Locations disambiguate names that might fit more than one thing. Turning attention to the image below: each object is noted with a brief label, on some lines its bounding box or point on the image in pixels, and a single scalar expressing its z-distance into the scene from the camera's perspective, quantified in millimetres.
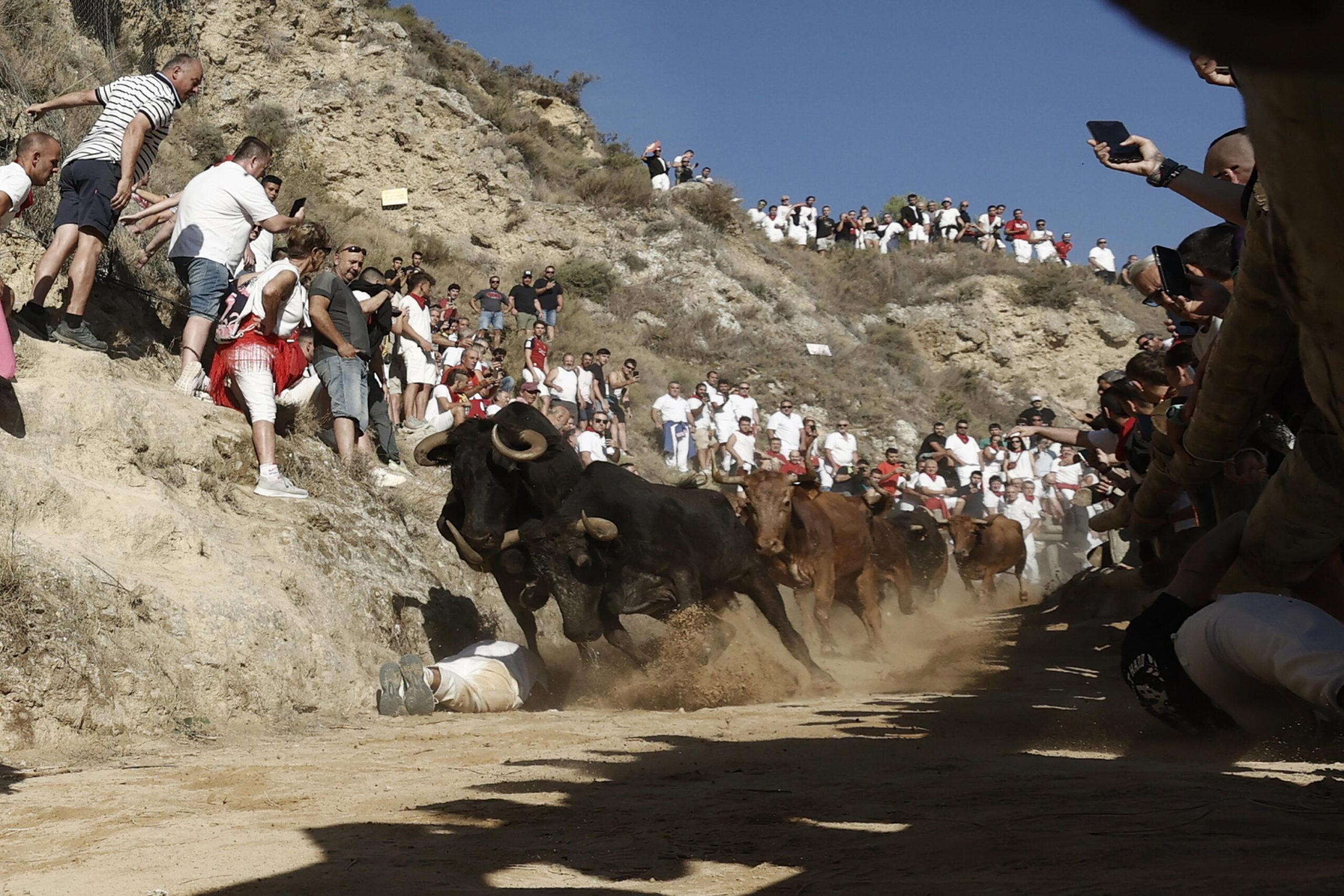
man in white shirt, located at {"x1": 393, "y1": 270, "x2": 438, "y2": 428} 13906
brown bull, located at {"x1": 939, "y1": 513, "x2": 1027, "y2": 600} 18938
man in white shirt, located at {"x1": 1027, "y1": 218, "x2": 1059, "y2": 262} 48562
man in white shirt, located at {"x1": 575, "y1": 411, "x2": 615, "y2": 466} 15141
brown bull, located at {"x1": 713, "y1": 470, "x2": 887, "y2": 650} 12070
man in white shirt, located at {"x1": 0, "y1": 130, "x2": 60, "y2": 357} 8461
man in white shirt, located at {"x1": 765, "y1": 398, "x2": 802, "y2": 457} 20594
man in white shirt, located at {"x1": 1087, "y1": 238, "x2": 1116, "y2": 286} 49094
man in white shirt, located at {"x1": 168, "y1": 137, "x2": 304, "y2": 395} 9961
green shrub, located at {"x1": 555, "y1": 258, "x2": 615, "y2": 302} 34469
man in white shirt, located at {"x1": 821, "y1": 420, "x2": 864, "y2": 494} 20656
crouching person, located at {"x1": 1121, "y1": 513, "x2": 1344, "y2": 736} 3459
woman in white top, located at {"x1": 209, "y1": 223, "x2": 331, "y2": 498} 9578
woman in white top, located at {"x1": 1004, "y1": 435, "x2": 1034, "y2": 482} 21297
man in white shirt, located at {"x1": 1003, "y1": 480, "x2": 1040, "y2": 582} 20375
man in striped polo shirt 9211
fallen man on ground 8047
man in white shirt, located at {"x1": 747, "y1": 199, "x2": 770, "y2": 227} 44316
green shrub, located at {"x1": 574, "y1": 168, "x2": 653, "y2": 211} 38938
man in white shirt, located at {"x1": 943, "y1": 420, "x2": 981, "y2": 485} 21641
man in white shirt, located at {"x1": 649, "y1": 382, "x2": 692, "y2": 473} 20234
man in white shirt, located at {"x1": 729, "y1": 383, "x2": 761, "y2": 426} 20891
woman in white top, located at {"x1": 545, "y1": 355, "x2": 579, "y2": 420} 18078
